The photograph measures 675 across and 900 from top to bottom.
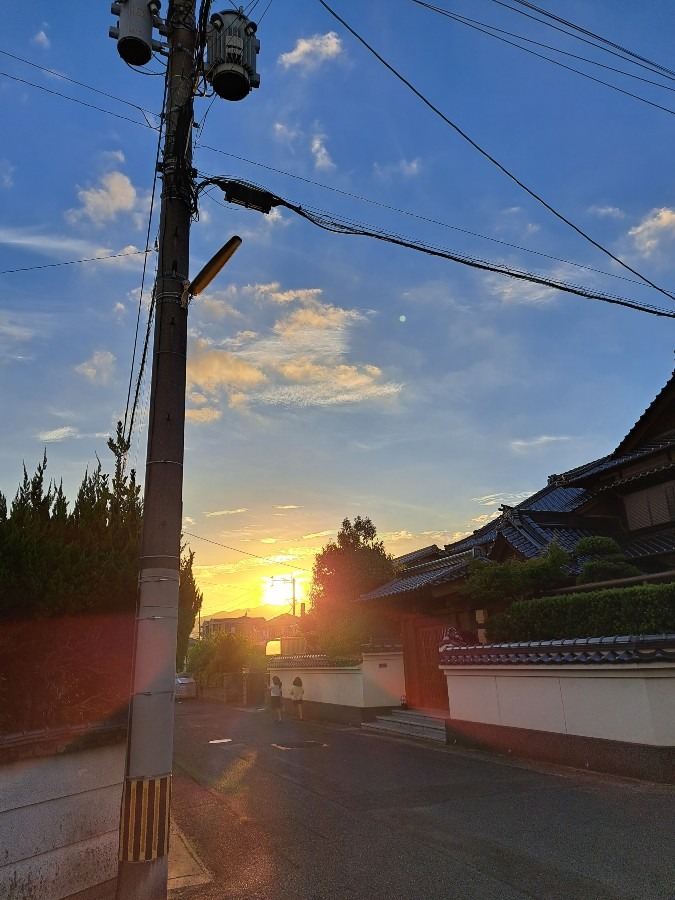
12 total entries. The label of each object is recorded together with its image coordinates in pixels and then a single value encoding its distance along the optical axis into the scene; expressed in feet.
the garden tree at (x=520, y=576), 46.06
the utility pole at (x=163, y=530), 14.48
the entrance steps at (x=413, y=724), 49.73
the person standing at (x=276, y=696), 70.54
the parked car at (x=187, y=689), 117.19
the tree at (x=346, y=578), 77.30
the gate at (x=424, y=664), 58.54
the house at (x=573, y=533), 54.19
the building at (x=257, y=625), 252.83
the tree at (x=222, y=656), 108.88
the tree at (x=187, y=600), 27.32
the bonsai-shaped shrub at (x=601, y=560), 44.11
